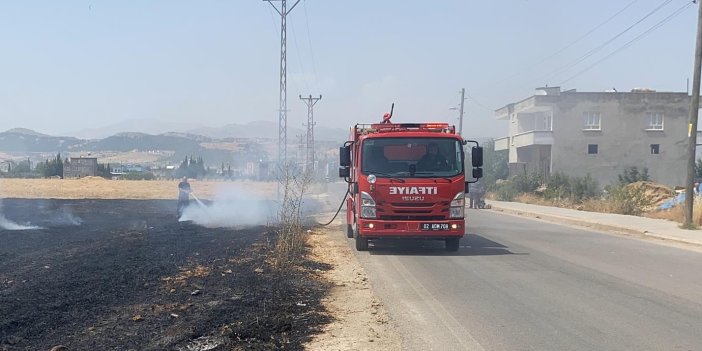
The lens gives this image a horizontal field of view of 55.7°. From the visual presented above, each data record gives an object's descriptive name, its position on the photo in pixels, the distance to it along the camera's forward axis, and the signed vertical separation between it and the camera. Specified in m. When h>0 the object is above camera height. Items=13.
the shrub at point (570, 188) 37.31 -2.10
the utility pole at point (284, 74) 30.97 +3.46
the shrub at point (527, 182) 44.71 -2.11
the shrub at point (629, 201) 28.95 -2.14
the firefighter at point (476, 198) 38.03 -2.71
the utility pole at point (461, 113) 61.45 +3.50
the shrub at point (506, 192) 46.08 -2.90
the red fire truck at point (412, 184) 13.79 -0.70
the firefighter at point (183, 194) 24.56 -1.81
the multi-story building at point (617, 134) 48.16 +1.35
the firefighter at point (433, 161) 14.08 -0.23
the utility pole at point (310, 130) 59.02 +1.64
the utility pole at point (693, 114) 20.95 +1.28
